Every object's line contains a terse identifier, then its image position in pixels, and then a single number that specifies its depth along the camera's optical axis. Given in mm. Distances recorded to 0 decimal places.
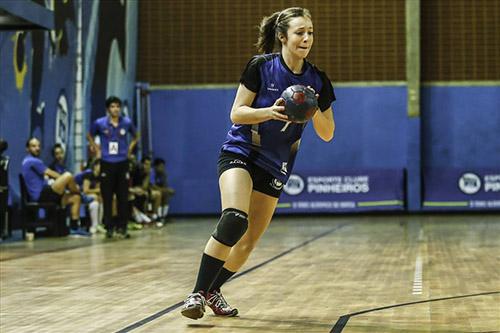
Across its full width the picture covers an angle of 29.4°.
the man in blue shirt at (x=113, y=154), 13742
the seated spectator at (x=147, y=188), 18312
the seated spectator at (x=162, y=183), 19500
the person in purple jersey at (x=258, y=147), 5383
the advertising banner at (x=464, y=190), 21875
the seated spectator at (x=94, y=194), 15531
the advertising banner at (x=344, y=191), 21922
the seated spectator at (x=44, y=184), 14086
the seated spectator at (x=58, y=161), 15500
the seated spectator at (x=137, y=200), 17734
